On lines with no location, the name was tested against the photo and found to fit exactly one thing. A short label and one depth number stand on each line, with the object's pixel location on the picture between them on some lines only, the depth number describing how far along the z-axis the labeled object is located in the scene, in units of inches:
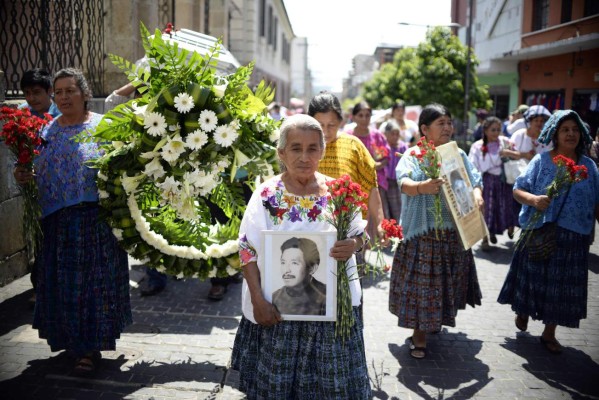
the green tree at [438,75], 938.6
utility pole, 709.9
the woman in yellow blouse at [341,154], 172.6
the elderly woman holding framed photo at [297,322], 121.9
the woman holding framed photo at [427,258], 185.9
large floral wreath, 139.5
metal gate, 281.9
